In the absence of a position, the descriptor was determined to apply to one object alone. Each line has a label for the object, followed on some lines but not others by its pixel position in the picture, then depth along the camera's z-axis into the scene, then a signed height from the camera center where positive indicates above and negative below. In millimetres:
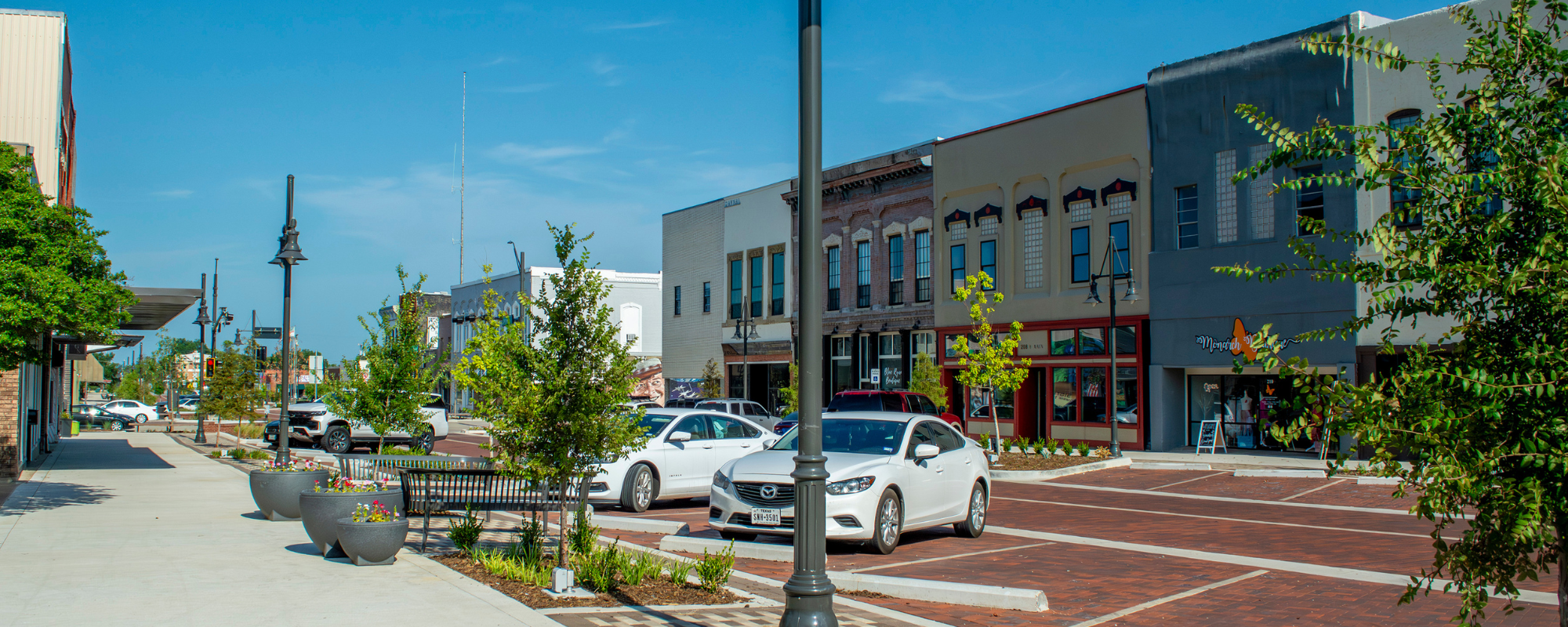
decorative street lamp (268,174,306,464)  18078 +1829
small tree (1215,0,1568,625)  4301 +264
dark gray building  26516 +3540
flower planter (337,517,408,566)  9766 -1504
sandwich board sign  28875 -1731
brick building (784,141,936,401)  38156 +3627
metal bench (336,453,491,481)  13469 -1250
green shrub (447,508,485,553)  10578 -1581
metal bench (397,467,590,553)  11125 -1262
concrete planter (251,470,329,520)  13578 -1492
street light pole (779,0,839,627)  6551 -243
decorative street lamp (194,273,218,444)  37166 +1205
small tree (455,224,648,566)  9430 -153
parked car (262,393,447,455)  29875 -1718
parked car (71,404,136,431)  53469 -2438
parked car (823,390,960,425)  26844 -792
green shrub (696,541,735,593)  8828 -1609
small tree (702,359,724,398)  46250 -500
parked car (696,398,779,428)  31672 -1138
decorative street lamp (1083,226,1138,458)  26031 +2094
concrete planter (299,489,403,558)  10352 -1343
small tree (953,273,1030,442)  26344 +262
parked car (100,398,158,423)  60106 -2190
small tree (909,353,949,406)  31938 -296
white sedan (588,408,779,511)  15633 -1309
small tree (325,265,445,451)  19047 -237
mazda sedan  11562 -1257
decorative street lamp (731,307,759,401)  43938 +1367
